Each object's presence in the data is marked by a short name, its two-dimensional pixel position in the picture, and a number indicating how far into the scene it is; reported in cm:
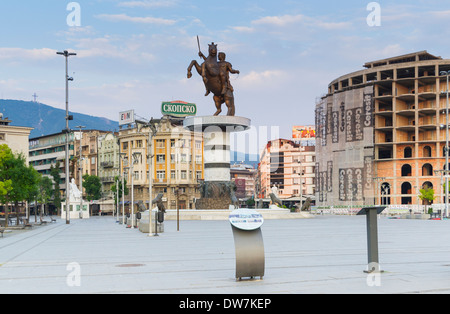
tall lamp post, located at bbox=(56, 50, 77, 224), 5504
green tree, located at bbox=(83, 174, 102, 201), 10662
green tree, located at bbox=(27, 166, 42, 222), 4596
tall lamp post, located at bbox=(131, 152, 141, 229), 5122
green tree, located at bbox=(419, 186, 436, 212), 7931
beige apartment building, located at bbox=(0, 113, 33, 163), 10406
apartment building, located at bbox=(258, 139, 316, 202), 14550
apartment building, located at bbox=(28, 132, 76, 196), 13112
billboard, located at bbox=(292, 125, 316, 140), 15825
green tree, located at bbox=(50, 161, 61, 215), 11072
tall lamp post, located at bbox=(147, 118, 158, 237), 3067
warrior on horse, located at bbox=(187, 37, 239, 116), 5506
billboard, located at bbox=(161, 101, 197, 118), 11128
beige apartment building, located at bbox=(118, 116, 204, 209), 10438
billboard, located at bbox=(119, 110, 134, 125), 11525
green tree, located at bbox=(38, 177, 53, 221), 10087
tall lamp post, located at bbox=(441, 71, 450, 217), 9030
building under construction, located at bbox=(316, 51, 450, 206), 9431
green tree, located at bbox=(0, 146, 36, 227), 4450
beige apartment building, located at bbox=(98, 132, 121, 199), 11319
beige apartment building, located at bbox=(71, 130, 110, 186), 12200
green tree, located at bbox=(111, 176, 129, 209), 10049
